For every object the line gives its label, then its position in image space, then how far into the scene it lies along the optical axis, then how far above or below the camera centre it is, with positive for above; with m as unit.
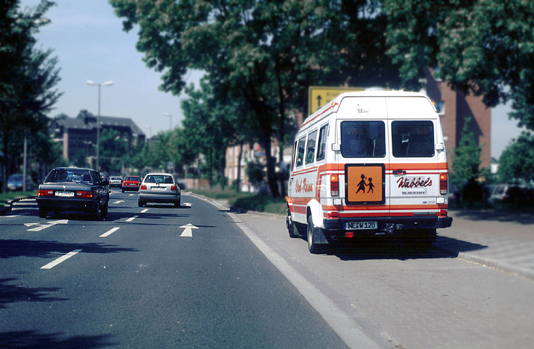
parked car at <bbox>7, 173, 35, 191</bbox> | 53.22 +0.96
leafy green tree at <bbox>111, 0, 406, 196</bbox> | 25.31 +6.31
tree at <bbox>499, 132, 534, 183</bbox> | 50.09 +3.24
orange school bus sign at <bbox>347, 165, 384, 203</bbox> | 10.82 +0.24
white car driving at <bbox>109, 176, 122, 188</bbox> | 36.73 +0.92
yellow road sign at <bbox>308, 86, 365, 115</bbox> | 21.22 +3.37
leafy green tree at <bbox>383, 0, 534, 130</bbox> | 18.41 +4.79
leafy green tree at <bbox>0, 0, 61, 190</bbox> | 19.92 +4.73
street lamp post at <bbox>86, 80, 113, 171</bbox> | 60.18 +10.40
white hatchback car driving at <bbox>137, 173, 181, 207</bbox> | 28.95 +0.23
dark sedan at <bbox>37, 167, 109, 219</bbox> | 18.62 +0.04
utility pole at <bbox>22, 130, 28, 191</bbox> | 38.22 +2.30
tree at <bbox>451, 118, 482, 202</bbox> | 31.94 +1.84
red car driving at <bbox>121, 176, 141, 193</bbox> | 38.08 +0.72
